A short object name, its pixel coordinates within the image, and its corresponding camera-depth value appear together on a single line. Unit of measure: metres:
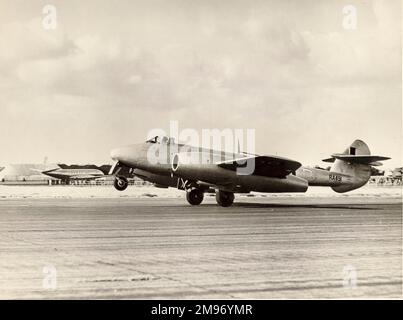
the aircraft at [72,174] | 79.19
